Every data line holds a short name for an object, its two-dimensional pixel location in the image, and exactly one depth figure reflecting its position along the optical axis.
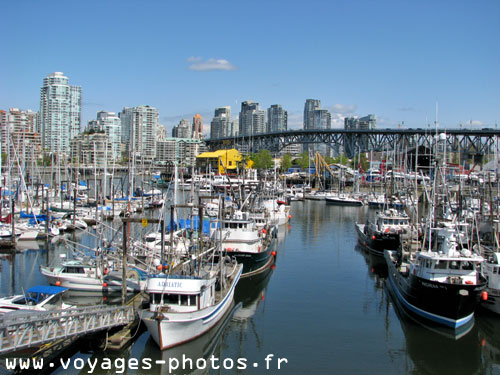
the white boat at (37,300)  25.81
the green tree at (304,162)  185.25
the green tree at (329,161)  194.50
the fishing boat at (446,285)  26.69
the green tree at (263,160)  178.00
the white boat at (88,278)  32.47
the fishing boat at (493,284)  29.62
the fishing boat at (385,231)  49.82
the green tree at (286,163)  189.91
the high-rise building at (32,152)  72.79
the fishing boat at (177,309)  22.72
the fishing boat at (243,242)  37.81
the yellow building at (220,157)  164.51
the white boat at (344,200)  112.25
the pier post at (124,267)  26.23
